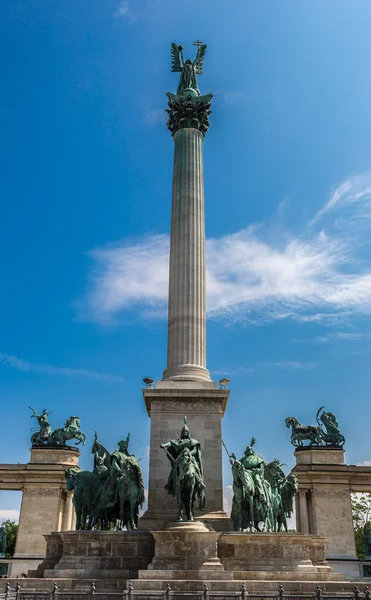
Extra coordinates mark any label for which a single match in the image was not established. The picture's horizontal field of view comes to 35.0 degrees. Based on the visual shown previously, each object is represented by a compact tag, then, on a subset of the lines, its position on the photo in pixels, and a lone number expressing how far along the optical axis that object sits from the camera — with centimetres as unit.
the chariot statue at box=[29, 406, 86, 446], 6359
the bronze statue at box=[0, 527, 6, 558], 5944
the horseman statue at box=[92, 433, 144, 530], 2569
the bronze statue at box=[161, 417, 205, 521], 2309
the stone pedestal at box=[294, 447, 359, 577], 5797
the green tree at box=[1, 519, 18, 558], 8888
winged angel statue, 3569
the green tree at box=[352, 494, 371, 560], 7703
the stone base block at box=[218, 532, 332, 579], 2289
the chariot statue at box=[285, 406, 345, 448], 6338
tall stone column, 2600
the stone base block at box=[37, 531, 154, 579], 2264
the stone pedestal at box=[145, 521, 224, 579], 2150
